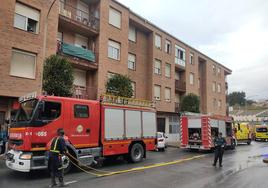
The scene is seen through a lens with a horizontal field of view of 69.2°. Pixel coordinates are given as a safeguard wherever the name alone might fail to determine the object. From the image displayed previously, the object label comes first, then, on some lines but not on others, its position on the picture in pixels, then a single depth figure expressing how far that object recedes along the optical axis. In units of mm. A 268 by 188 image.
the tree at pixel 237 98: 88639
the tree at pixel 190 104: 23168
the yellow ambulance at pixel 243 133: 21433
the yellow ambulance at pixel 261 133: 28958
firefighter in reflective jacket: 6153
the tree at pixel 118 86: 14448
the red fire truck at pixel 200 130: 14311
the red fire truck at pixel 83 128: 7094
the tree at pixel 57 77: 11460
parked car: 15416
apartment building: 12463
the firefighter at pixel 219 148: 9776
